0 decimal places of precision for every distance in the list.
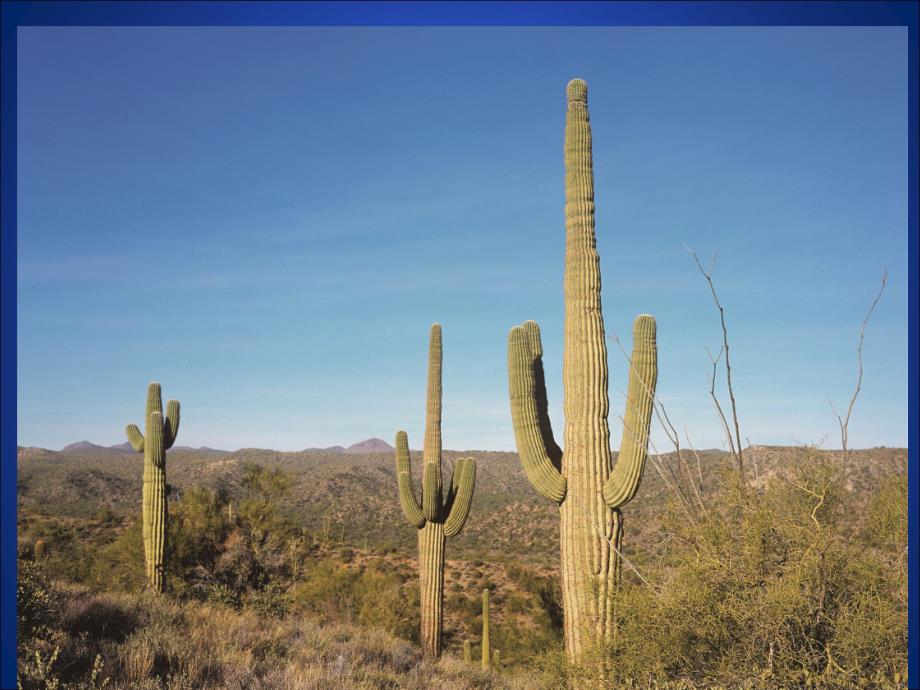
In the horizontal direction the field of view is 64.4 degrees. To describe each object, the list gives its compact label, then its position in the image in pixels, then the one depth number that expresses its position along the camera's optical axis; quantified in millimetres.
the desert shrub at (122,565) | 18547
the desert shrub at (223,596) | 17764
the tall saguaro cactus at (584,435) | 8984
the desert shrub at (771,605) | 6250
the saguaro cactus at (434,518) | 15133
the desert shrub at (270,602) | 18031
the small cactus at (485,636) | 18797
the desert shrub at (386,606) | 19328
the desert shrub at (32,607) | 7246
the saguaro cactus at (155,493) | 17016
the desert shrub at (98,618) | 8156
